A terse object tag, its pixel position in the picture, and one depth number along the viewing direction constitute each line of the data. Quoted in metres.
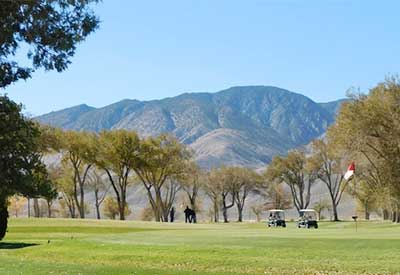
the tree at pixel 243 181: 130.88
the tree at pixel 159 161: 95.69
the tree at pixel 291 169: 119.00
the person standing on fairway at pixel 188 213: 79.16
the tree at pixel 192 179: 104.19
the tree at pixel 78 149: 92.75
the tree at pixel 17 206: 132.07
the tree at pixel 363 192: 74.45
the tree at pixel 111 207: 139.50
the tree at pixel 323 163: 105.67
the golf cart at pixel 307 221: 63.53
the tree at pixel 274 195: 136.50
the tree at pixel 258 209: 149.85
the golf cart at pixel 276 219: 71.06
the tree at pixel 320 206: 140.75
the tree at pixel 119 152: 94.31
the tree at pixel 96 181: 114.57
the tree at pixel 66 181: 105.94
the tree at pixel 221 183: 129.62
